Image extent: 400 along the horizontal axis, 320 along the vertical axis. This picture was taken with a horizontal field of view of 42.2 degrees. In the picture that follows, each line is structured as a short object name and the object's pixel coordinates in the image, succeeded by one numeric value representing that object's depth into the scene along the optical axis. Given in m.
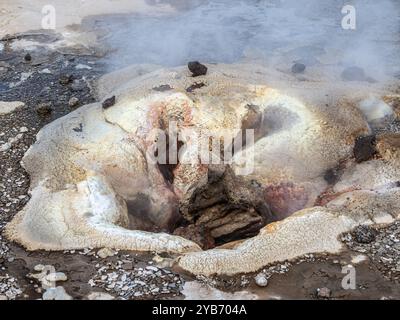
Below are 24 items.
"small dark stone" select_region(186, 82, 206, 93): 7.16
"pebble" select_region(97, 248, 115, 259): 4.97
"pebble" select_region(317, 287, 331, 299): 4.50
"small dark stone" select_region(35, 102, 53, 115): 7.80
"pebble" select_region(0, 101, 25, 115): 7.88
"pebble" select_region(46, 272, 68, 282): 4.71
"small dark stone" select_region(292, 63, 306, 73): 8.34
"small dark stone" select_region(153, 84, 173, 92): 7.11
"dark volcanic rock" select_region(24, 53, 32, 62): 9.66
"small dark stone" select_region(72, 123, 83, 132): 6.84
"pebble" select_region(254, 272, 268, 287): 4.63
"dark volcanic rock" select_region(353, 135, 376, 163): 6.25
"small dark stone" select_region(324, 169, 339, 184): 6.38
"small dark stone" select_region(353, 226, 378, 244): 5.09
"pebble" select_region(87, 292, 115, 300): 4.48
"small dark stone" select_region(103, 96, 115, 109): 7.10
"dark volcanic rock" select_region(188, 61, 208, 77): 7.50
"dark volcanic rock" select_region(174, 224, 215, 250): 5.96
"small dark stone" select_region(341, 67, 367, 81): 8.10
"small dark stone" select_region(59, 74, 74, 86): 8.84
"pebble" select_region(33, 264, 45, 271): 4.86
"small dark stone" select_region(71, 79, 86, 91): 8.64
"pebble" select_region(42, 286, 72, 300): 4.48
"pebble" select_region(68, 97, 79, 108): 8.07
